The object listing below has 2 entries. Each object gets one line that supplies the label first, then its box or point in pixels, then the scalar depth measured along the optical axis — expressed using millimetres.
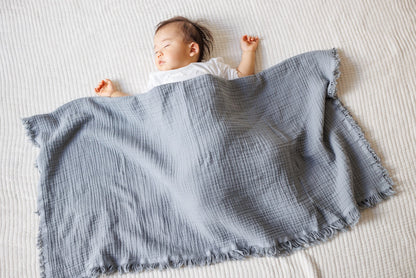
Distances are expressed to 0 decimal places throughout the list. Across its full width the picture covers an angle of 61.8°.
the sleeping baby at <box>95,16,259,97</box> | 1162
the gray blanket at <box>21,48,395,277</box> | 951
